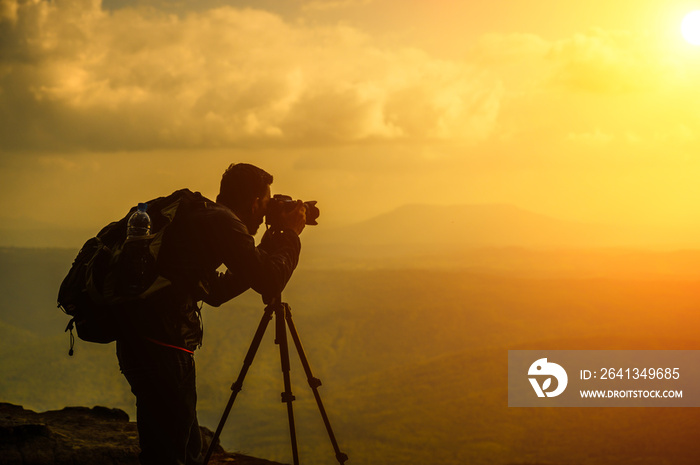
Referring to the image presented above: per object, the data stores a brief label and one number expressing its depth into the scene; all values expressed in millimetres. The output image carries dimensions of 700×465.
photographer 4035
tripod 5422
